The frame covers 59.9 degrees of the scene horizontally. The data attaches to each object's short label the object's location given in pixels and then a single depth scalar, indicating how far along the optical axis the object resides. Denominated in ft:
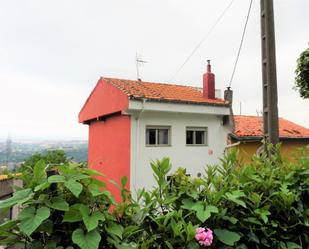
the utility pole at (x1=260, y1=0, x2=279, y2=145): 15.43
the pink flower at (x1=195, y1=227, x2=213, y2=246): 5.05
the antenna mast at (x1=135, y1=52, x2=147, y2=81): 51.38
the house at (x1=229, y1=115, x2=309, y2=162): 43.93
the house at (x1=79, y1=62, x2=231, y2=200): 36.81
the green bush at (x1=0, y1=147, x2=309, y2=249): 4.11
